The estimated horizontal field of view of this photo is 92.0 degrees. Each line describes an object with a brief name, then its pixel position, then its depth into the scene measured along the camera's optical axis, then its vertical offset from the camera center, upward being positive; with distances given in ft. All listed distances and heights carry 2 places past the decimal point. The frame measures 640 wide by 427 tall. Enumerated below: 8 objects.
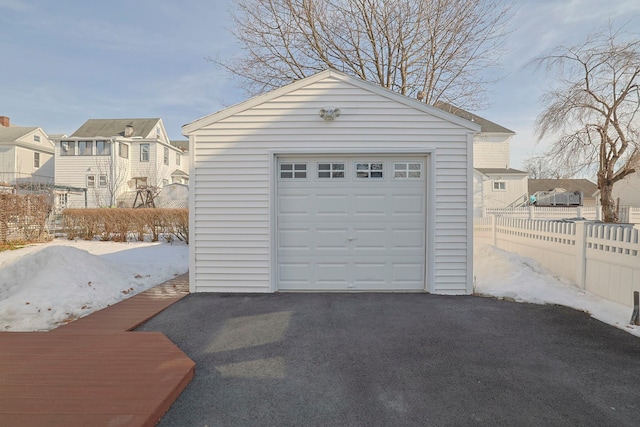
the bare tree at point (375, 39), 34.09 +20.06
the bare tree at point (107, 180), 73.82 +7.16
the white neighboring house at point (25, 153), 79.51 +15.37
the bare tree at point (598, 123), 41.52 +12.54
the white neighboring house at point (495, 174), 68.44 +8.41
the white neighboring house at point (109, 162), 74.54 +11.99
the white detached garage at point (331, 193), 16.74 +0.94
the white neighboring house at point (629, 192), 84.49 +5.20
